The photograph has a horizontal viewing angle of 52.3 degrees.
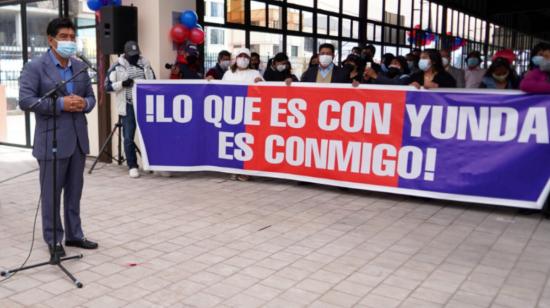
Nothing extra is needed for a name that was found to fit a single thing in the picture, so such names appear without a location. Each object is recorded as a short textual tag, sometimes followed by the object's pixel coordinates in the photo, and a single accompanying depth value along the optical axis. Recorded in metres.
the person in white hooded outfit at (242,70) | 7.46
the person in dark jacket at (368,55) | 8.90
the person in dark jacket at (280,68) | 8.62
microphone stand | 3.97
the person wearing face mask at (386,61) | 9.84
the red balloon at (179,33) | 8.01
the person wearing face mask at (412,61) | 9.42
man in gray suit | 4.15
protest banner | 5.84
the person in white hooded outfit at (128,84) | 7.61
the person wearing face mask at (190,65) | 8.06
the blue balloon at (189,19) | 8.08
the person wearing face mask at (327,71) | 7.09
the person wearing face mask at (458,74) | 9.26
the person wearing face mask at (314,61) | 9.04
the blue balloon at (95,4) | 8.11
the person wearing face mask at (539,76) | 5.68
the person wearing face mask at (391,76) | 7.10
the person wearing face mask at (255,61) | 8.87
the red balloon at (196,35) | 8.17
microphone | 4.10
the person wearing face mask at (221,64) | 8.59
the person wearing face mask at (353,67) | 7.44
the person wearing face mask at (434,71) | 6.37
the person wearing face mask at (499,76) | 6.77
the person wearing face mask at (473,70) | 9.02
